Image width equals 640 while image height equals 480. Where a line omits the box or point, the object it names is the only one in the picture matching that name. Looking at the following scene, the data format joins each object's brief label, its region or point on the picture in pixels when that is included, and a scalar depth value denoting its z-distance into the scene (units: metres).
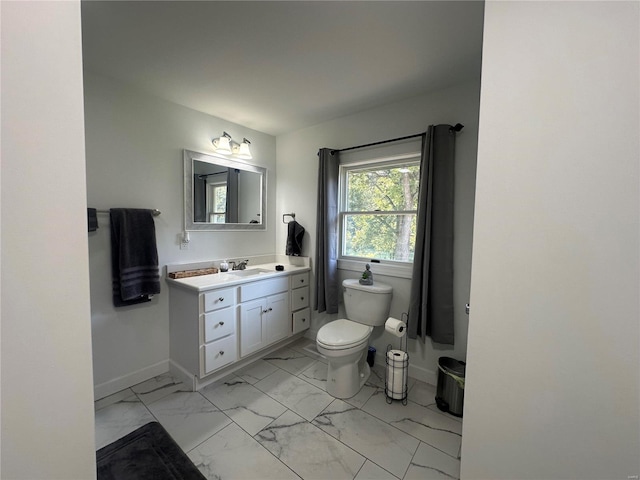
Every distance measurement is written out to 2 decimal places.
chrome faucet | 2.70
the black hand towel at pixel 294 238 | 2.89
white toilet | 1.94
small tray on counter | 2.24
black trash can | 1.80
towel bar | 2.12
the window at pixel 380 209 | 2.33
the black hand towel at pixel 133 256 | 1.93
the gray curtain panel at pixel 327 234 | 2.58
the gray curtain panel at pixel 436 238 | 1.98
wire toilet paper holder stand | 1.94
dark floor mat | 1.16
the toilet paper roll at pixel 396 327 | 2.00
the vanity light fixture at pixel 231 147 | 2.51
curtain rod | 1.93
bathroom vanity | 2.02
